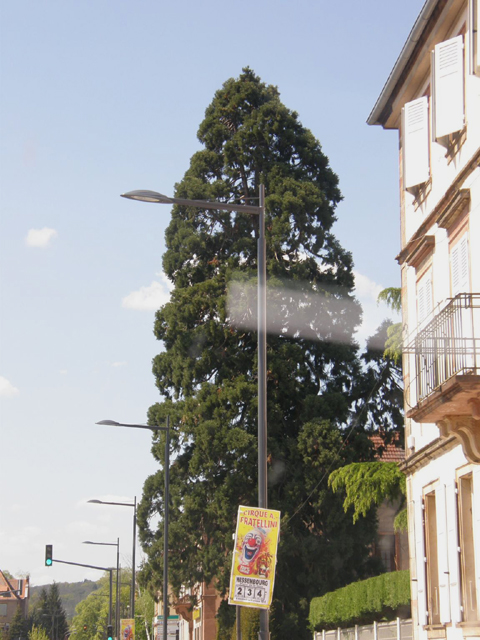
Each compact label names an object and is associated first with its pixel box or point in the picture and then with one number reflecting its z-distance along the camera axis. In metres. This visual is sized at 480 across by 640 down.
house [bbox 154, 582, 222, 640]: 54.28
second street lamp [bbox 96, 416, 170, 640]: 32.50
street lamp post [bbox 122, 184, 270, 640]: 16.70
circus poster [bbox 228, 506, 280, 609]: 15.55
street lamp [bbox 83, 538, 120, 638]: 60.95
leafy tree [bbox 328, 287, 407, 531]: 24.45
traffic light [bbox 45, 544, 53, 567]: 49.53
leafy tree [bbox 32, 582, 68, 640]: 164.75
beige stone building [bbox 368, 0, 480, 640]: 14.79
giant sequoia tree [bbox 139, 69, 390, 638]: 37.66
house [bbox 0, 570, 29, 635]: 170.70
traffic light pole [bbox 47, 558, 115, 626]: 53.12
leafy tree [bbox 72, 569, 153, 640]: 150.38
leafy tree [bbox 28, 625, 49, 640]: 131.88
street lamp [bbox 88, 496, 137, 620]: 47.58
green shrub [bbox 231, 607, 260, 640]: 38.56
